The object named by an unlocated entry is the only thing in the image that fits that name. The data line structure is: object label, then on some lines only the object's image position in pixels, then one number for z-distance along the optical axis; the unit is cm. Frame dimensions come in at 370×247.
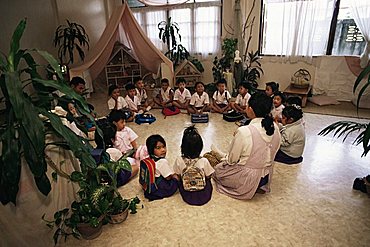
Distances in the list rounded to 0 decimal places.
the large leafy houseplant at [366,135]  142
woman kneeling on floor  191
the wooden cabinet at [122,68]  515
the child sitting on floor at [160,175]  201
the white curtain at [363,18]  394
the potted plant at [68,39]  459
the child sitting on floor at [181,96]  406
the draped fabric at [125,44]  420
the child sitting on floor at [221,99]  392
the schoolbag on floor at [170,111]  399
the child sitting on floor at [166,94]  413
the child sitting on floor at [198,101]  389
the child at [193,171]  189
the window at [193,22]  510
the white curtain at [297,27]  429
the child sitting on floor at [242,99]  371
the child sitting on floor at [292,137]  251
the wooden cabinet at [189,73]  502
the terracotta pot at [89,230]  166
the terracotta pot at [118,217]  181
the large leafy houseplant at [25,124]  116
